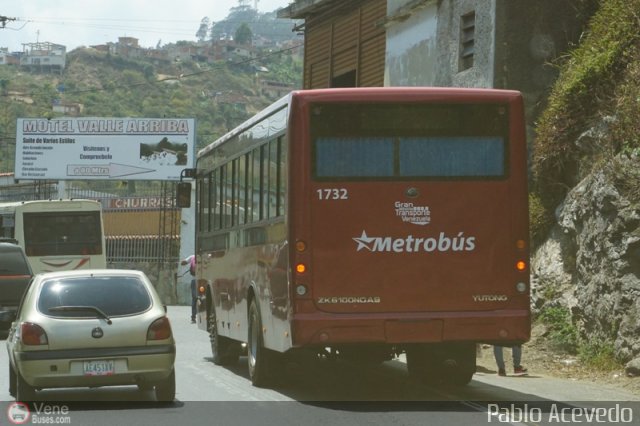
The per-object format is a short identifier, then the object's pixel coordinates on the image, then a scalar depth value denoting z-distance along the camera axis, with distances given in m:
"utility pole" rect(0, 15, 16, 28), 60.99
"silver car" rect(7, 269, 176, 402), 12.90
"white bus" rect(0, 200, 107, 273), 40.00
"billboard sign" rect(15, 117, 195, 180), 62.94
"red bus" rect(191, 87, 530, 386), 13.59
